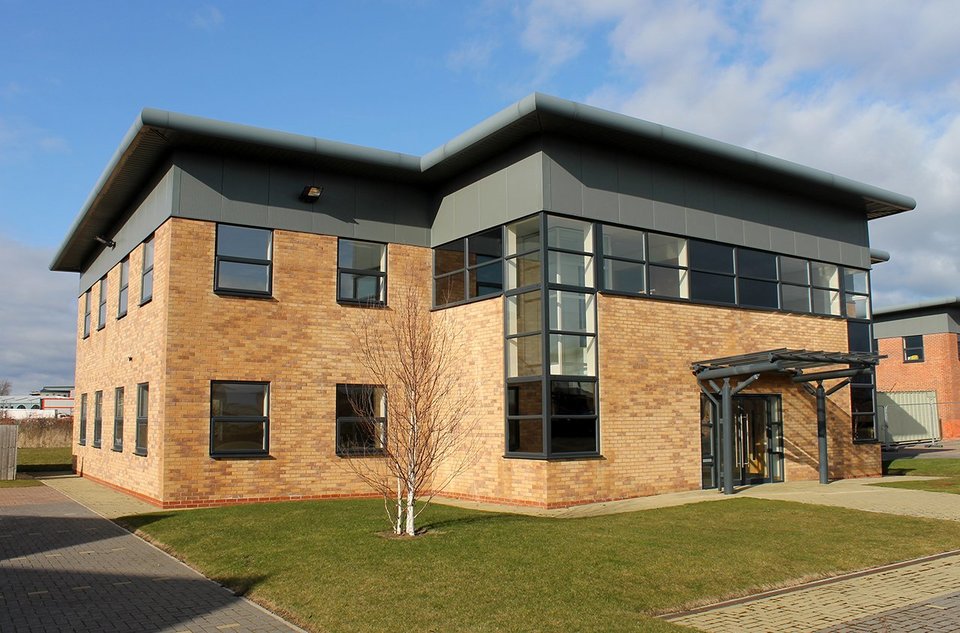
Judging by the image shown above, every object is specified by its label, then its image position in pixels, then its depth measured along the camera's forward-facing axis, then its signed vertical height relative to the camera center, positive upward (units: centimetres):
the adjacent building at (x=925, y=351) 4084 +268
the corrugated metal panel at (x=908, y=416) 2931 -48
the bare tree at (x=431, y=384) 1673 +32
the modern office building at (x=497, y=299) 1575 +227
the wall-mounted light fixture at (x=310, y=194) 1709 +452
